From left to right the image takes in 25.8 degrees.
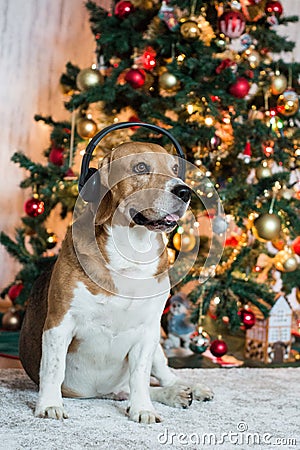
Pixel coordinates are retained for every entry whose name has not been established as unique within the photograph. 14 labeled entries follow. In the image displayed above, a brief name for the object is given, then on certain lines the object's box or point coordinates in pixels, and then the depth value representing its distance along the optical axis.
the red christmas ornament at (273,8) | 3.12
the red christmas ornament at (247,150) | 2.92
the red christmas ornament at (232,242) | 3.16
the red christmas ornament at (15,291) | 3.17
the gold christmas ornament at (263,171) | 2.92
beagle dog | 1.65
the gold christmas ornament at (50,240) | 3.21
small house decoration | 2.86
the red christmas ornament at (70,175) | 3.01
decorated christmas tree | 2.85
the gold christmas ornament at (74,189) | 2.98
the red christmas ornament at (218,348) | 2.70
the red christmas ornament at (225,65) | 2.84
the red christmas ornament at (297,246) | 3.26
